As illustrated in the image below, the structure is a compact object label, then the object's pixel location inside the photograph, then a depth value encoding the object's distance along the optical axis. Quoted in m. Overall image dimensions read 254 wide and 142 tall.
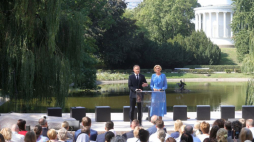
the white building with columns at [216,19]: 84.94
